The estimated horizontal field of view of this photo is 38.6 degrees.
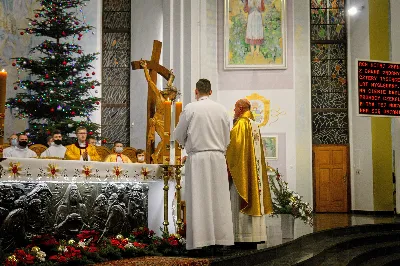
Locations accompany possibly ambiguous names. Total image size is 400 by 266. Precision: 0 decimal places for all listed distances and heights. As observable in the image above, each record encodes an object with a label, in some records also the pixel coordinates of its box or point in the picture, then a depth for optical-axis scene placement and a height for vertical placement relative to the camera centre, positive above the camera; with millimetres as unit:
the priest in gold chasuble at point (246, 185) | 6086 -402
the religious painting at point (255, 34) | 15625 +3131
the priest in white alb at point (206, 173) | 5355 -242
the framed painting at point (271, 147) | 15359 +26
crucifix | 7539 +642
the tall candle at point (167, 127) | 6156 +230
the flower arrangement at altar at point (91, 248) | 4781 -932
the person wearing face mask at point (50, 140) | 10200 +158
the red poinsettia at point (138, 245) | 5680 -963
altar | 5098 -503
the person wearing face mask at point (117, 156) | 9312 -124
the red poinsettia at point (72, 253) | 4957 -913
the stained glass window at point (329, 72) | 16047 +2163
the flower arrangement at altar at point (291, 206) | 7371 -757
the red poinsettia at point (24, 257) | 4648 -884
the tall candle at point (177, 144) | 6340 +49
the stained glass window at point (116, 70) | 16203 +2269
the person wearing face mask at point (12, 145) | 9834 +69
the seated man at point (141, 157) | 9211 -142
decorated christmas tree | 11688 +1355
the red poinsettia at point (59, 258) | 4812 -930
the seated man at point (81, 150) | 8197 -20
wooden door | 15742 -841
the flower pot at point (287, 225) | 7298 -991
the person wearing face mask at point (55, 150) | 9438 -20
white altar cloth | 5012 -222
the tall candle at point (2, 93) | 4520 +443
